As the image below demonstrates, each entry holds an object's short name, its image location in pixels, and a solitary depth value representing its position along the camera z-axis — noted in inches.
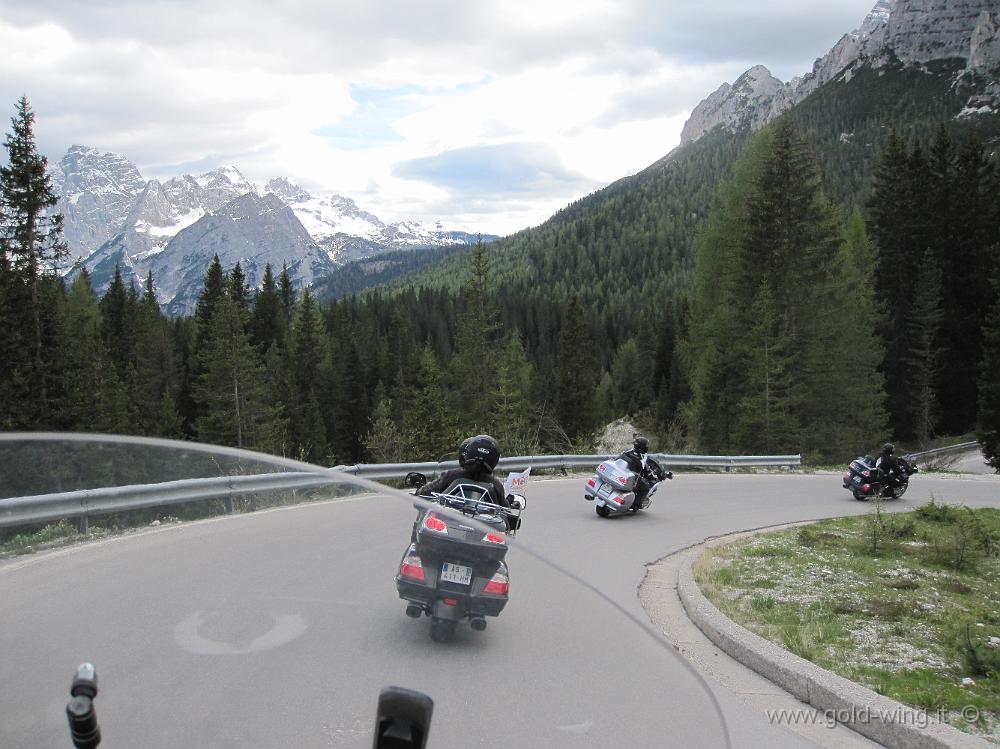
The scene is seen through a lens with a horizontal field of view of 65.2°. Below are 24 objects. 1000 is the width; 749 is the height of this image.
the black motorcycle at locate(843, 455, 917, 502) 616.7
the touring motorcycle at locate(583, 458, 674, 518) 492.4
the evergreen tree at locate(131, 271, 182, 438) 1726.1
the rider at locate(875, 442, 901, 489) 619.8
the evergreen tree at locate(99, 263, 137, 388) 2465.6
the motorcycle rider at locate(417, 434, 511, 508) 173.5
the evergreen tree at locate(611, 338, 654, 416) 3240.7
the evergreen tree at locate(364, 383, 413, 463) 1354.1
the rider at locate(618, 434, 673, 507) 503.8
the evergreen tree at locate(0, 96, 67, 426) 1160.8
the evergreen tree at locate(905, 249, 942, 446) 1614.2
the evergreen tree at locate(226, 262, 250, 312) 2836.1
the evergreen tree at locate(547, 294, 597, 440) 2034.9
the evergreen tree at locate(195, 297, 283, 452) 1584.6
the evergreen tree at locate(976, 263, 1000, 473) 1141.7
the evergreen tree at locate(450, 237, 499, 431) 1871.3
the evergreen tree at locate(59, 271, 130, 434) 1190.9
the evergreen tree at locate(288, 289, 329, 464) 2246.6
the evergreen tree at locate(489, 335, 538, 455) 1558.8
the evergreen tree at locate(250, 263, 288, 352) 2984.7
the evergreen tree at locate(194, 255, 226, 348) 2640.3
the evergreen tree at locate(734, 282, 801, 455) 1119.0
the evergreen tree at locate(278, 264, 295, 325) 3759.8
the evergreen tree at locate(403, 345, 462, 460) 1494.8
